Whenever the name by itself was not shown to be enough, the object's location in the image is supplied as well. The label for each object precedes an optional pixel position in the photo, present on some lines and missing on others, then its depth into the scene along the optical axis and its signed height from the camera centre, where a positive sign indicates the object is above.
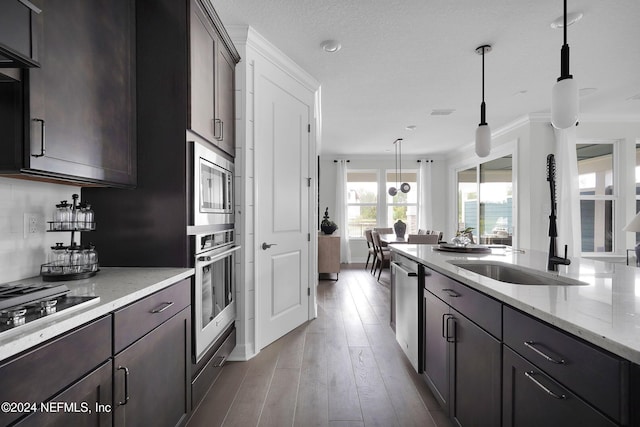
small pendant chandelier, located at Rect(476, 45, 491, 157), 2.75 +0.65
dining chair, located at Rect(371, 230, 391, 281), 5.81 -0.70
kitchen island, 0.75 -0.41
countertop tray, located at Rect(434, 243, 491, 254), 2.49 -0.28
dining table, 5.69 -0.48
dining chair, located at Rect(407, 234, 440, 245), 5.40 -0.44
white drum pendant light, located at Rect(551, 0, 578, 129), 1.70 +0.60
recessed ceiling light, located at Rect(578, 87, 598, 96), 3.75 +1.42
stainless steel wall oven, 1.75 -0.47
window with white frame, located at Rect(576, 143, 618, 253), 5.00 +0.21
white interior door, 2.73 +0.03
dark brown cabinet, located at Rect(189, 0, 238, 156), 1.76 +0.80
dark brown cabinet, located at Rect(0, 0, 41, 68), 0.94 +0.53
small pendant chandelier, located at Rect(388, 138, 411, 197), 7.52 +0.54
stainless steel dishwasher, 2.22 -0.68
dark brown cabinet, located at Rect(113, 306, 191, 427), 1.13 -0.66
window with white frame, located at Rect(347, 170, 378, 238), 8.07 +0.25
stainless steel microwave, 1.76 +0.14
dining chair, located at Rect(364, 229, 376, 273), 6.53 -0.62
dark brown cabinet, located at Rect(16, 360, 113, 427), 0.81 -0.53
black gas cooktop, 0.80 -0.26
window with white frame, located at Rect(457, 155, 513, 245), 5.88 +0.24
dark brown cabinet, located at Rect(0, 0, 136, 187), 1.08 +0.42
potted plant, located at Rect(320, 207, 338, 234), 5.74 -0.26
